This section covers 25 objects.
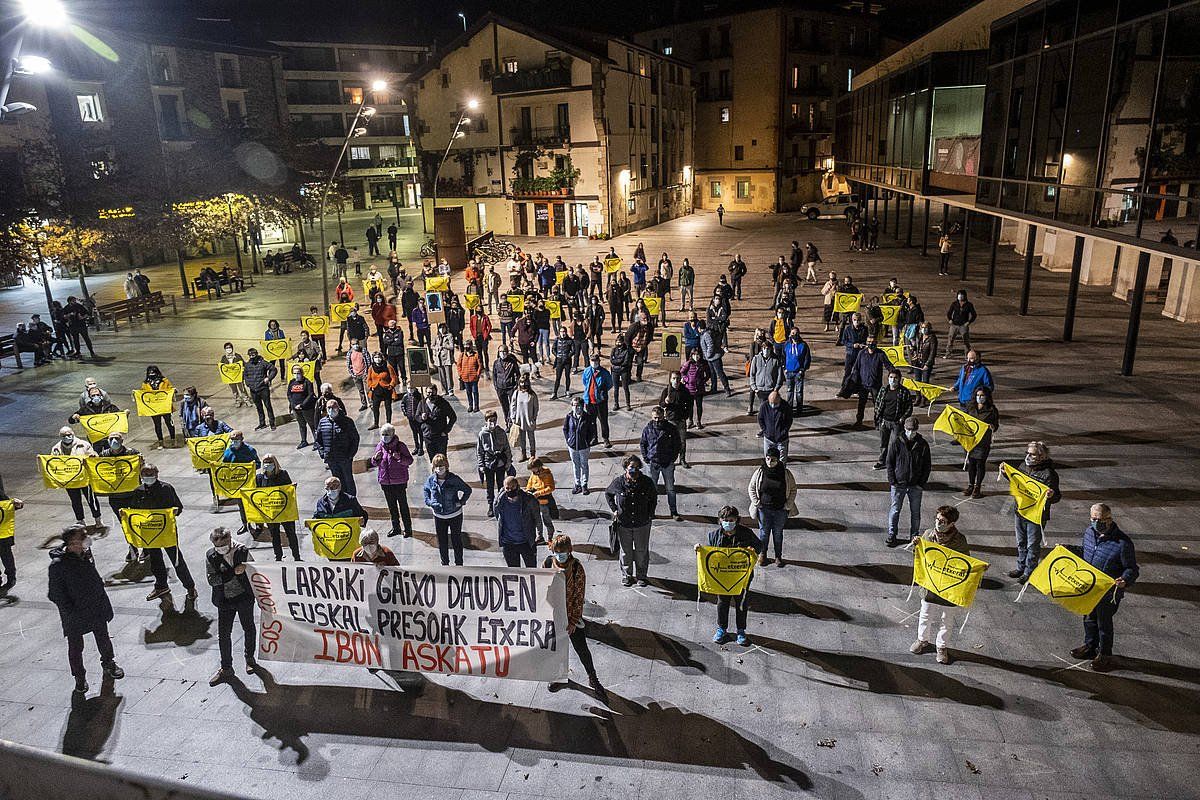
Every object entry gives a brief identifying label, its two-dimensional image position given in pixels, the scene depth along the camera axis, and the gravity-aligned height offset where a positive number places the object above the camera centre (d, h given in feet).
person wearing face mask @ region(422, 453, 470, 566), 30.68 -12.07
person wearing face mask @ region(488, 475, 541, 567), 28.53 -12.15
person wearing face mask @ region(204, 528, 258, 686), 25.08 -12.74
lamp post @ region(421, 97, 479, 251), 164.90 +17.63
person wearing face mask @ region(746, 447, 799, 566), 30.50 -12.30
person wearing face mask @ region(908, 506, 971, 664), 25.39 -14.07
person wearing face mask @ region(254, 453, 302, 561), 33.01 -12.01
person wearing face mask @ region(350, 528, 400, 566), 24.93 -11.58
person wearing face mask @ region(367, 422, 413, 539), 34.63 -11.94
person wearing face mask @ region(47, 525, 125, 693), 25.23 -12.80
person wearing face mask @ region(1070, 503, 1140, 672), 23.86 -12.21
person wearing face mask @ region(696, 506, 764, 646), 26.13 -12.19
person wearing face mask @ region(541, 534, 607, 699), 23.85 -12.37
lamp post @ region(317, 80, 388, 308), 83.82 +5.99
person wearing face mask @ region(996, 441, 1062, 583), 29.63 -13.32
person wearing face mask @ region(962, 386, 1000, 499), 36.68 -12.73
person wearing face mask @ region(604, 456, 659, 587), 29.48 -12.32
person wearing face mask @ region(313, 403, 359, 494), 37.50 -11.76
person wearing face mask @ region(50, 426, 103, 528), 38.99 -12.20
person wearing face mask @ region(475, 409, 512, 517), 35.68 -11.82
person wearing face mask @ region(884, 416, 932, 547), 31.68 -11.64
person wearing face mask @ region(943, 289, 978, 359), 58.59 -10.19
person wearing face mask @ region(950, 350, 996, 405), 41.27 -10.52
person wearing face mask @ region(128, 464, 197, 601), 31.24 -12.75
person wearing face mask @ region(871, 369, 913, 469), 38.37 -10.98
